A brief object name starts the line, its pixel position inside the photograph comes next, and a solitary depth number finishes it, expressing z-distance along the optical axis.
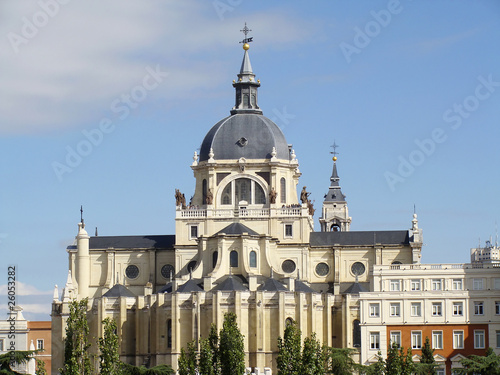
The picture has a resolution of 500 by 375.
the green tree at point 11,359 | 131.88
